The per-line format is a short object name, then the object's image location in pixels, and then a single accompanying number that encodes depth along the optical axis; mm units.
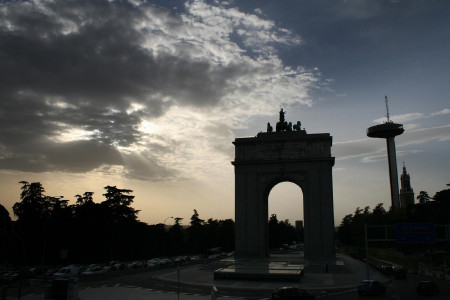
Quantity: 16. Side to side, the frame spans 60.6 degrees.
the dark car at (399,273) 46206
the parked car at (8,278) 41250
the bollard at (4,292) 28344
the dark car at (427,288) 31625
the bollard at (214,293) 21375
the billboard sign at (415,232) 35188
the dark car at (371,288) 31578
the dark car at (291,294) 27198
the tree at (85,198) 84062
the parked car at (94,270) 52162
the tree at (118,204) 85750
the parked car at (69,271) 50569
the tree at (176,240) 109312
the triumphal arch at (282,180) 58781
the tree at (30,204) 75938
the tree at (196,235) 115519
